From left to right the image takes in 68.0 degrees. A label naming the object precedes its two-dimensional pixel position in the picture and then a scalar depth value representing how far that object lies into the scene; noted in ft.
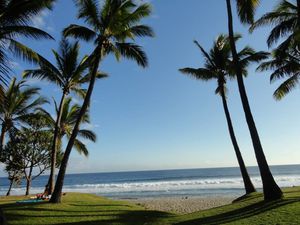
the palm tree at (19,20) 20.28
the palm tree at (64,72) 38.84
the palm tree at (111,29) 32.82
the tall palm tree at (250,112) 24.24
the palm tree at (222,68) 36.58
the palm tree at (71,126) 52.26
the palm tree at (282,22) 32.94
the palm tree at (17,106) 43.86
